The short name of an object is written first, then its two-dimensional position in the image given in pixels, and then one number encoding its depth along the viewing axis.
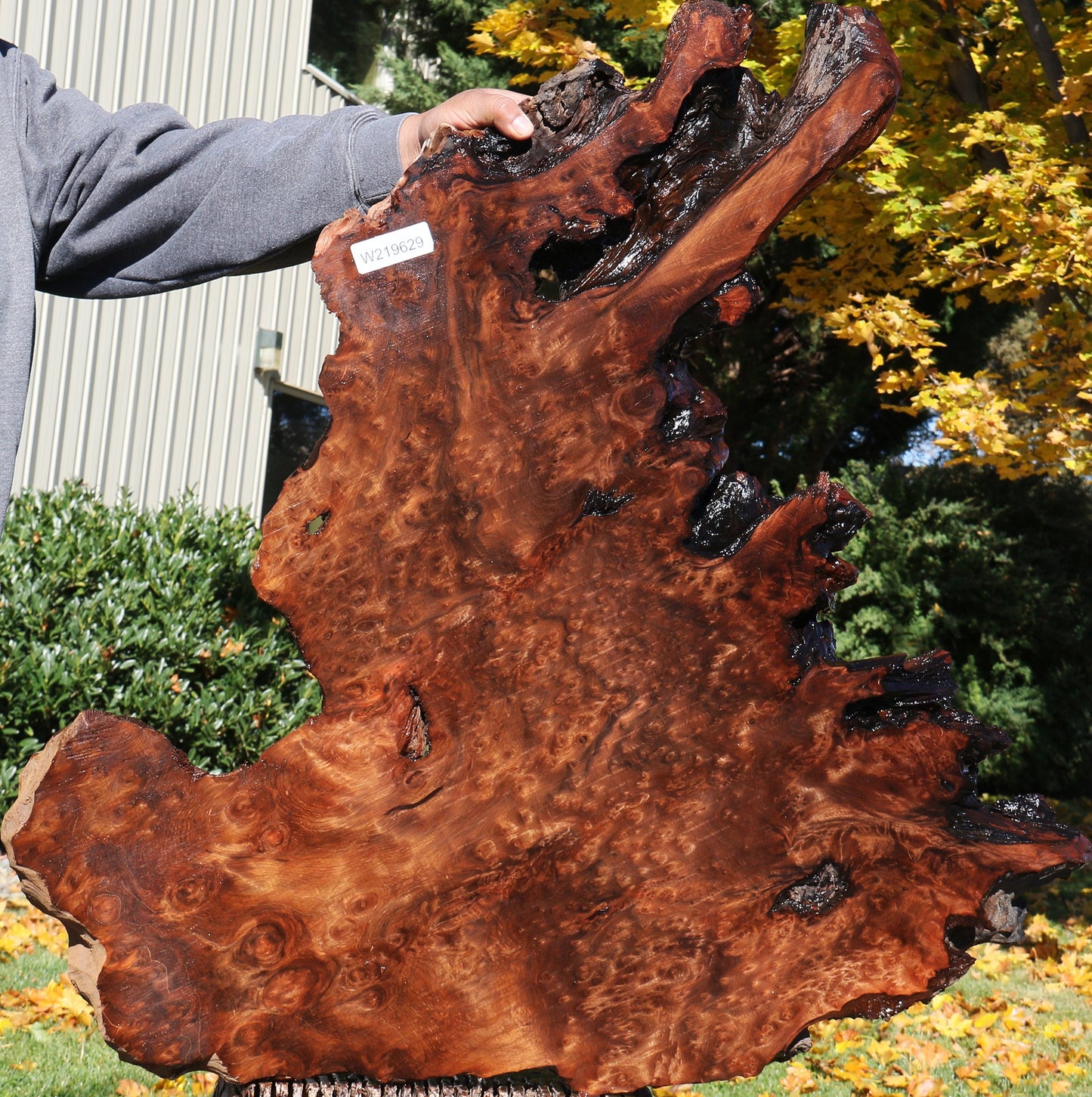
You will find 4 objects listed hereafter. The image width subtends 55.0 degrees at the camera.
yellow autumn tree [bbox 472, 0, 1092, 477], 3.70
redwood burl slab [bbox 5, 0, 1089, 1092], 1.59
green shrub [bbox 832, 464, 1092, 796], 6.92
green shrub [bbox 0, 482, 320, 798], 4.13
